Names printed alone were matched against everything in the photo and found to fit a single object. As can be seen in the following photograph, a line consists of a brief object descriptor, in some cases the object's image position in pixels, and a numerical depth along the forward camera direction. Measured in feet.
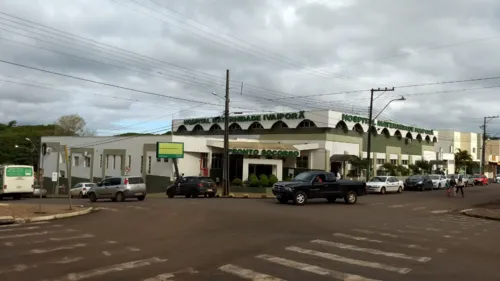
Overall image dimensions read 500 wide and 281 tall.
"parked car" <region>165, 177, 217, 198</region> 115.44
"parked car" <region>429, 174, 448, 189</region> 165.94
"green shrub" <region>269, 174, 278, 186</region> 135.08
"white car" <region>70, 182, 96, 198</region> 145.07
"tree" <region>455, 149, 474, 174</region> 279.28
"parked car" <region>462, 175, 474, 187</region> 198.06
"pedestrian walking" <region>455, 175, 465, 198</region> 126.03
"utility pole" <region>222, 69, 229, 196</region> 123.42
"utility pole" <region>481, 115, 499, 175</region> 254.68
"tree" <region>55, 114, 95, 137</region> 327.06
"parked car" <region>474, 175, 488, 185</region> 220.43
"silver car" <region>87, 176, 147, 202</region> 98.63
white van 124.16
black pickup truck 84.23
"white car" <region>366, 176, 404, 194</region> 134.51
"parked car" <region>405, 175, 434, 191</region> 155.63
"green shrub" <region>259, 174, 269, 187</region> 134.52
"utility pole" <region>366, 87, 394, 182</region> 146.78
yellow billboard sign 148.66
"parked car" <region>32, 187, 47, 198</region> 152.83
